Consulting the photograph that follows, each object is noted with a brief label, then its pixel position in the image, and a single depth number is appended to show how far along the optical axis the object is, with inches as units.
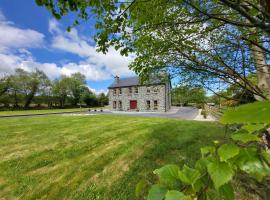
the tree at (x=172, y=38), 120.4
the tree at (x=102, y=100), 2792.8
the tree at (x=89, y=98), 2596.0
